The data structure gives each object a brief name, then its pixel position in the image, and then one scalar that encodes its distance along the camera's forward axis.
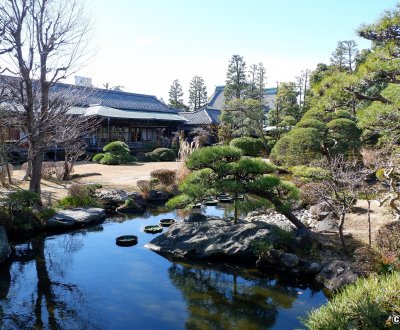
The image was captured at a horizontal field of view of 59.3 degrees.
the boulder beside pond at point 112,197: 10.20
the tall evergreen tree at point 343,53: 25.48
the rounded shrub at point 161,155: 21.53
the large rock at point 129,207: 10.03
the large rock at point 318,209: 8.16
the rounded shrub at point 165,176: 12.24
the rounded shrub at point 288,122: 19.75
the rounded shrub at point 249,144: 18.42
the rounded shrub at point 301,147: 12.02
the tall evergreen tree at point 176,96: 42.62
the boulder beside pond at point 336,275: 4.85
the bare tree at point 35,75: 7.97
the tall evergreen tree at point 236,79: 29.09
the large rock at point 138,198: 10.55
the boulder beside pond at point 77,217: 7.91
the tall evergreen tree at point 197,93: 41.62
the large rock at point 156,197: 11.33
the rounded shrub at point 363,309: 2.72
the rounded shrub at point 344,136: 12.77
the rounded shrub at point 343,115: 14.26
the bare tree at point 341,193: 5.87
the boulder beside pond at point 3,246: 6.08
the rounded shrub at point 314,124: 13.12
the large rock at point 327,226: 7.16
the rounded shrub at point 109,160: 18.81
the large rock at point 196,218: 7.33
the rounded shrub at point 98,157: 19.78
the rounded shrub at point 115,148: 19.73
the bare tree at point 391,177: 4.75
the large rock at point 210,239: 6.13
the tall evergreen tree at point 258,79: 31.90
